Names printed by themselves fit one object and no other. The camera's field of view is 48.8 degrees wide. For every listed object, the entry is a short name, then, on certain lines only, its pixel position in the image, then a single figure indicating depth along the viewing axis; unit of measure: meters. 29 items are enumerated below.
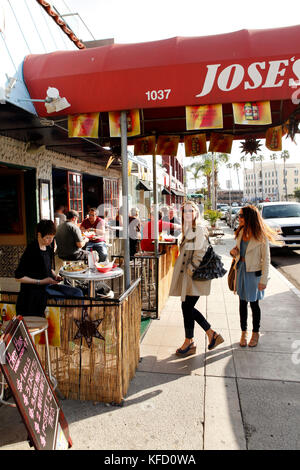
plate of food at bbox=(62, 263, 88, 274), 4.66
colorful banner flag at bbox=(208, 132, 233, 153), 5.92
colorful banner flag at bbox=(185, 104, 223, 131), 3.69
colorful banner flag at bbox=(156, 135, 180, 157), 6.13
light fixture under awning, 16.25
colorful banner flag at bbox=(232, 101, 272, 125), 3.65
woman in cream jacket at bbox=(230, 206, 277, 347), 4.38
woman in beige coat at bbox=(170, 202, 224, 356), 4.26
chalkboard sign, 2.31
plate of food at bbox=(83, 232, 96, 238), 7.76
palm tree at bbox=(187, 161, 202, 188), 38.20
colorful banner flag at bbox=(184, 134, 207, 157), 6.01
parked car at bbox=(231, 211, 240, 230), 23.94
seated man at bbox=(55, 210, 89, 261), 6.48
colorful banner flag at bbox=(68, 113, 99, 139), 4.00
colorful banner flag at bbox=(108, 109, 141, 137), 3.95
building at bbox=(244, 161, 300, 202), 149.01
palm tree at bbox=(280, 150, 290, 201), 114.54
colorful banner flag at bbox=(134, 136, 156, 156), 6.09
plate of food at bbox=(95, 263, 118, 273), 4.54
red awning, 3.45
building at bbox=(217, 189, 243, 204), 153.12
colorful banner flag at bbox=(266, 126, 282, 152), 5.10
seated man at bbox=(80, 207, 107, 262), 7.84
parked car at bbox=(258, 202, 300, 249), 12.04
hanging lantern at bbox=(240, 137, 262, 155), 5.90
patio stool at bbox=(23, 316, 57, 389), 3.11
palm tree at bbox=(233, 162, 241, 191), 128.75
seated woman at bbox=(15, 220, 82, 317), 3.34
